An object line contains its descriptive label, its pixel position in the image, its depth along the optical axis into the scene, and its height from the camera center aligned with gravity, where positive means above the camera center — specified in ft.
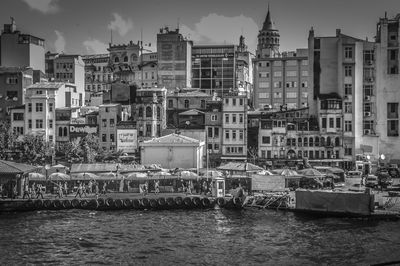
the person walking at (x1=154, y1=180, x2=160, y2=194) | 241.47 -16.14
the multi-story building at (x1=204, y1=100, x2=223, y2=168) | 310.45 +4.85
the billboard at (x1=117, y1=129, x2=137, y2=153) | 312.91 +0.28
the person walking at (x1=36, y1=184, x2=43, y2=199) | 228.70 -17.22
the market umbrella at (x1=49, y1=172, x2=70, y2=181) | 237.45 -12.62
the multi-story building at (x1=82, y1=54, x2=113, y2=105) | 539.70 +53.82
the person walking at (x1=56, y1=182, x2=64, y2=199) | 229.84 -17.45
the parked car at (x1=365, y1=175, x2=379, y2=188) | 249.14 -15.08
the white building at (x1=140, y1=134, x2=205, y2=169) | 289.94 -4.82
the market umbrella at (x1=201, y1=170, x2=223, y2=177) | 248.11 -11.82
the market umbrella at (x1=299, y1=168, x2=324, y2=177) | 247.70 -11.38
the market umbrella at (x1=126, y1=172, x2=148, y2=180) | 242.37 -12.58
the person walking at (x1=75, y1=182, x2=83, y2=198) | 231.93 -17.16
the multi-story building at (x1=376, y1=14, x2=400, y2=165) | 323.98 +24.07
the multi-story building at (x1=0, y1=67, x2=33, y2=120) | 350.43 +26.60
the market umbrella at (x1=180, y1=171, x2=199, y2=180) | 244.22 -12.41
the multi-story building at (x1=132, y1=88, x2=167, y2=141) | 313.32 +11.31
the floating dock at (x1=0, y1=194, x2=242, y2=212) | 219.20 -20.16
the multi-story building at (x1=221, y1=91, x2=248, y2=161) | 309.42 +6.64
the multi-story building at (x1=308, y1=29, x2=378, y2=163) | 312.95 +24.36
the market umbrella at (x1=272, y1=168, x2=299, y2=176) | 245.04 -11.27
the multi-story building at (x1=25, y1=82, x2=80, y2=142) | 322.75 +14.27
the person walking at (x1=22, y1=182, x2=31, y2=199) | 228.84 -16.99
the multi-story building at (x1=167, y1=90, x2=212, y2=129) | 339.77 +19.15
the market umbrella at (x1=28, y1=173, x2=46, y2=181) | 240.32 -12.81
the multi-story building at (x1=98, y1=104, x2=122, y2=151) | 317.83 +8.24
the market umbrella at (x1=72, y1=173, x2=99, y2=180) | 240.12 -12.56
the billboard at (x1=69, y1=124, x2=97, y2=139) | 320.91 +4.98
